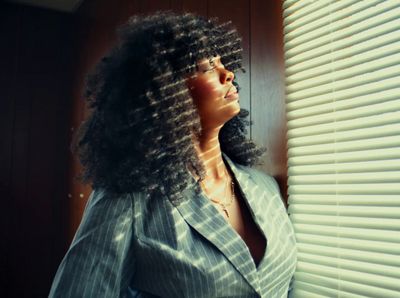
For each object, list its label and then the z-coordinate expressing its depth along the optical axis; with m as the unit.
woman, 1.04
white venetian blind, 0.98
